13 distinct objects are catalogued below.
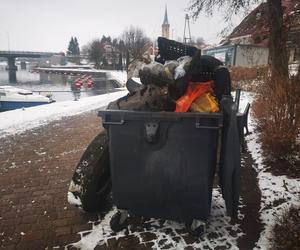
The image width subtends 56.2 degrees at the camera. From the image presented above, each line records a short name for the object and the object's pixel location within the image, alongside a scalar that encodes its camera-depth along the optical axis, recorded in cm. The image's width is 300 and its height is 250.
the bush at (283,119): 395
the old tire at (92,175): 290
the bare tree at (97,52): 7694
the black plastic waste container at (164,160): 230
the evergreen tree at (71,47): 11116
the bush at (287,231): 225
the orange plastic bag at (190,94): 238
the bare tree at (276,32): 741
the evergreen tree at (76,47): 11169
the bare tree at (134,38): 7050
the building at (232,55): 2943
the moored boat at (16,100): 1734
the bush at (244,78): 1414
